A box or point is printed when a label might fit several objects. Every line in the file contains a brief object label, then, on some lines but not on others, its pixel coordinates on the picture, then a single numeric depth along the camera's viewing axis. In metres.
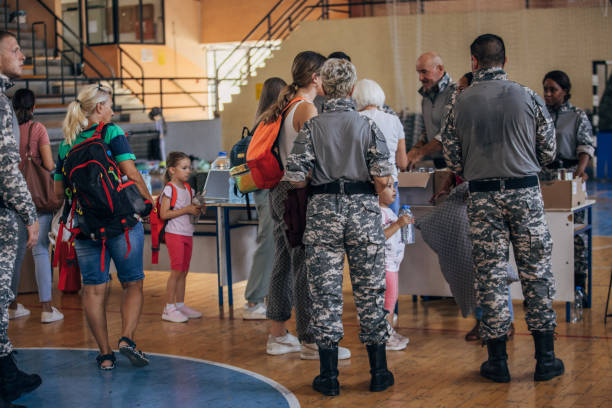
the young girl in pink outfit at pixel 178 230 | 5.30
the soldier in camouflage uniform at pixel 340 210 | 3.46
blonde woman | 3.93
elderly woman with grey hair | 4.22
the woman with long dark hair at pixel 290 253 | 3.88
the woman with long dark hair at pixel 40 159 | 5.17
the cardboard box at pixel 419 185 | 4.98
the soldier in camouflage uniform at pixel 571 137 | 5.20
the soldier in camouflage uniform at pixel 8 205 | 3.27
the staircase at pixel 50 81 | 13.72
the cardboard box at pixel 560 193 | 4.62
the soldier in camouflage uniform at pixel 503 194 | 3.57
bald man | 5.14
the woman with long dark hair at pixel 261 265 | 5.12
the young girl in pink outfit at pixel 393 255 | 4.17
